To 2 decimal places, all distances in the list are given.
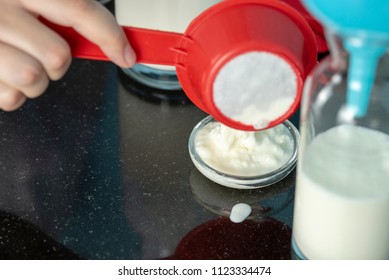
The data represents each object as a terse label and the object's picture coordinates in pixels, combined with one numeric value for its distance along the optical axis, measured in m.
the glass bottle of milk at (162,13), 0.82
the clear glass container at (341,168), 0.62
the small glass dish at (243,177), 0.77
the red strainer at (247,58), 0.65
